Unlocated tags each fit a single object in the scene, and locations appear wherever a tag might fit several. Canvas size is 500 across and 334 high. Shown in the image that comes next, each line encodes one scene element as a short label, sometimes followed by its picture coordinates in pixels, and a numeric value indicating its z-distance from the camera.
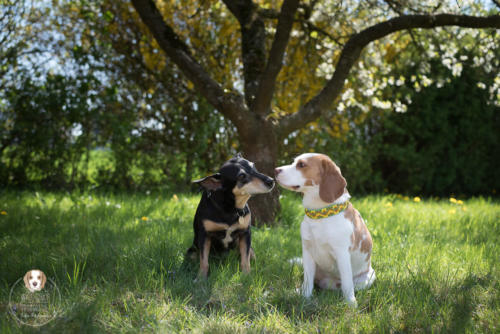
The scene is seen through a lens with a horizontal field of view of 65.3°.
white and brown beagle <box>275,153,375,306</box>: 2.81
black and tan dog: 3.20
